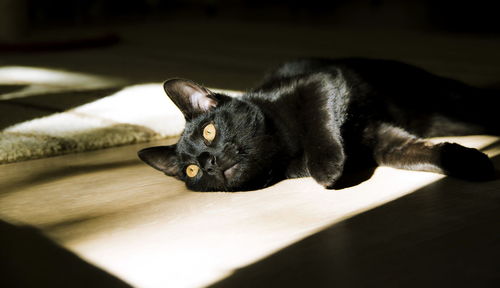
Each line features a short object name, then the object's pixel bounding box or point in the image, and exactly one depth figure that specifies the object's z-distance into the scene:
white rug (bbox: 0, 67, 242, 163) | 1.45
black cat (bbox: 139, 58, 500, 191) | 1.13
